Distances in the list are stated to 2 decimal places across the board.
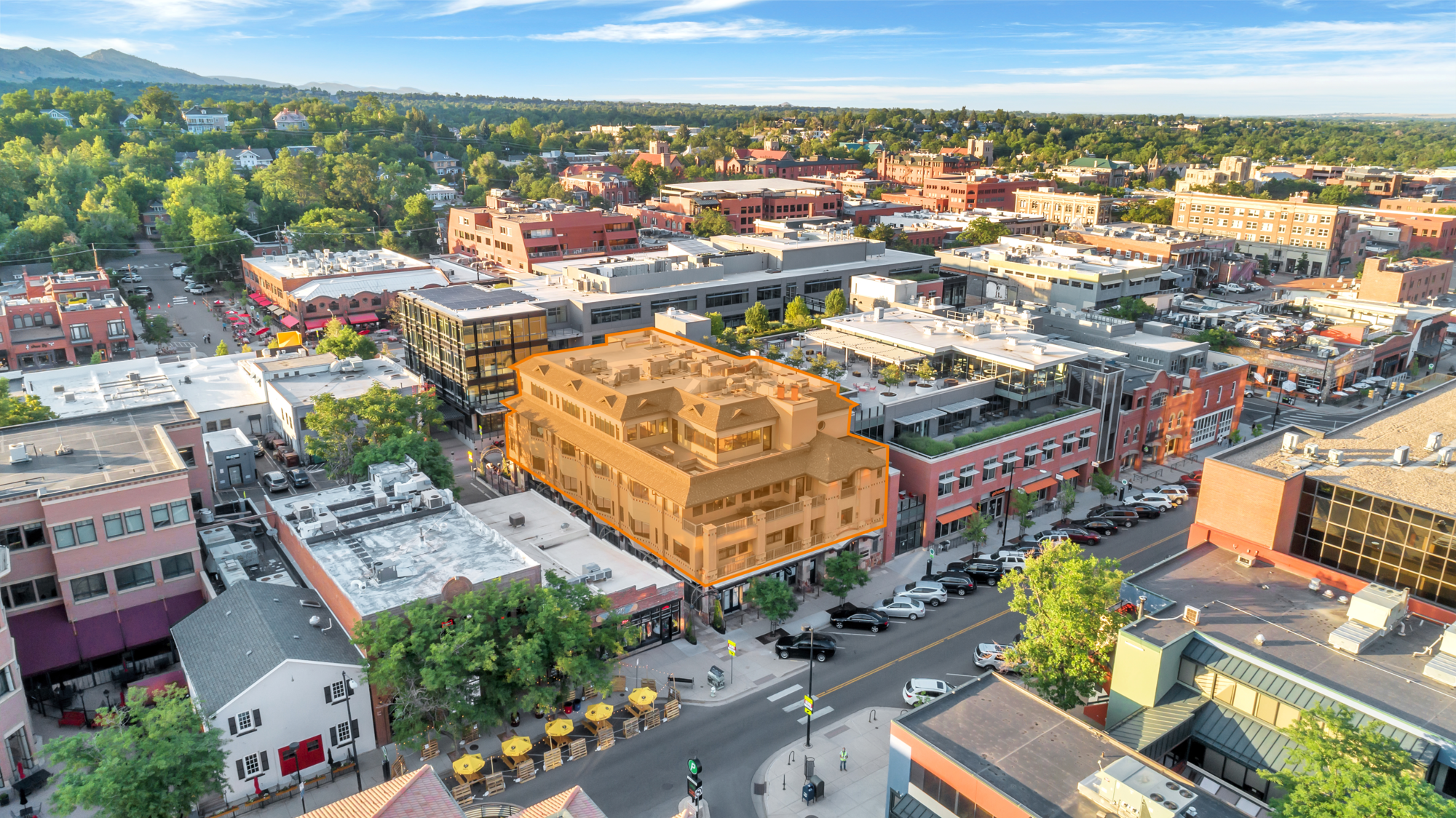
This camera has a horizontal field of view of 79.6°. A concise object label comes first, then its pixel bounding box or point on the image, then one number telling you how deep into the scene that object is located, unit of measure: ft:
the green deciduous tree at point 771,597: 129.90
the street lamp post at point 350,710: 104.37
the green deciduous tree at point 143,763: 82.23
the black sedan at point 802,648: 129.39
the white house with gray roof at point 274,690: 98.68
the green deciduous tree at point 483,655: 100.12
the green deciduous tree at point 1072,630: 102.53
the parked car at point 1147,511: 178.40
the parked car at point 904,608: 140.46
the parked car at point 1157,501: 180.96
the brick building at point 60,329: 253.24
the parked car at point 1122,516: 174.09
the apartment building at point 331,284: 297.12
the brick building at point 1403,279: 311.06
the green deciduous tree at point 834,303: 261.03
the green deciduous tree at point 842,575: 138.72
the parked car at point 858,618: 136.46
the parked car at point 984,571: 151.94
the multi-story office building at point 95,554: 113.70
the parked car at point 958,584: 147.95
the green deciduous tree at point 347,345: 240.53
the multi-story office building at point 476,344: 212.43
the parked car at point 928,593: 144.56
